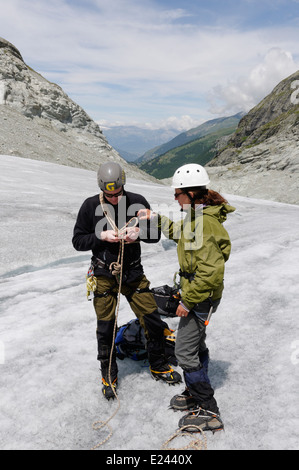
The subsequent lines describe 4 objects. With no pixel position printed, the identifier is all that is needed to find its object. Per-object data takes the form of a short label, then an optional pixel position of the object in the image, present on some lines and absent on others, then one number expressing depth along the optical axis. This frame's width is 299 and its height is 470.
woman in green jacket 3.55
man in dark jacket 4.19
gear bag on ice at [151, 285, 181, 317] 6.41
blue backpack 5.20
